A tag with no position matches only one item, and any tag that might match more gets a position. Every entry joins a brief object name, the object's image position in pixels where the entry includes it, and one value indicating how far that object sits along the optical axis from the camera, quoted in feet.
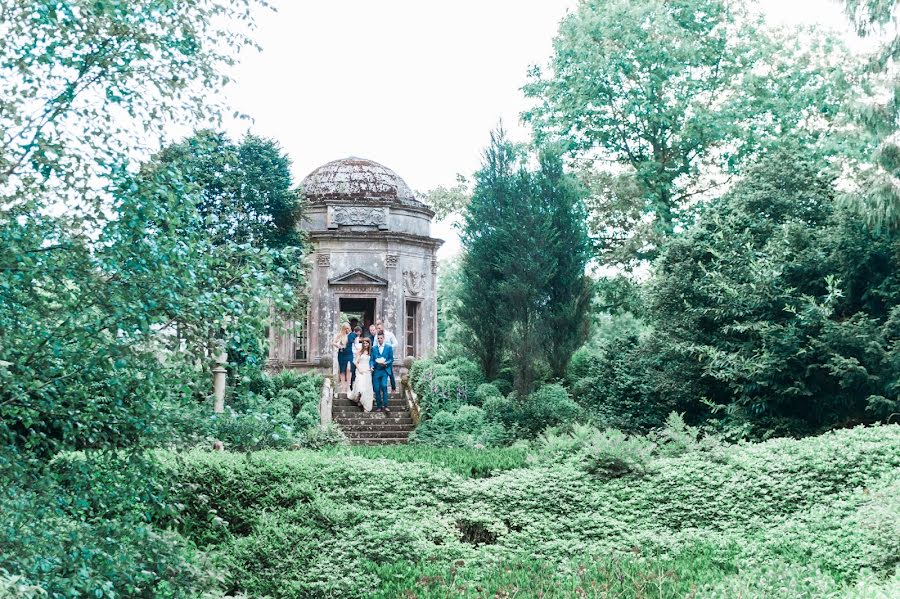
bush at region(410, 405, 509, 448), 59.36
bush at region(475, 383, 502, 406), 65.46
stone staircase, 66.64
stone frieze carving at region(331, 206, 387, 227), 84.43
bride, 71.77
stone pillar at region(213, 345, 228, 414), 54.74
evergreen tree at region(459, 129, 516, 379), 69.41
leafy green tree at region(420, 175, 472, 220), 102.17
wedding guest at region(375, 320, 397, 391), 69.77
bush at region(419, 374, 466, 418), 65.21
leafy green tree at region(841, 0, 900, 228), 45.19
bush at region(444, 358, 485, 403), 66.80
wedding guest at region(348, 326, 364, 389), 74.43
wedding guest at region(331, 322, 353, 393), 74.38
